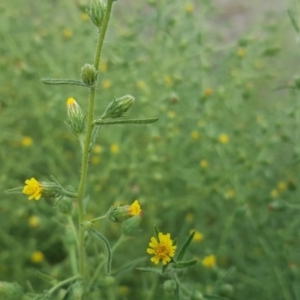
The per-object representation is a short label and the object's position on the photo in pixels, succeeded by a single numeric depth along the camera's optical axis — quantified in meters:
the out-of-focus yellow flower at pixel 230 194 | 0.34
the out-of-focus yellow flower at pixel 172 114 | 0.36
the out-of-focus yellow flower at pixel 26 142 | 0.39
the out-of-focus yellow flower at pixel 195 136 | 0.37
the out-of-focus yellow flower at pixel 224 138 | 0.37
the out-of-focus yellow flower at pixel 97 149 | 0.37
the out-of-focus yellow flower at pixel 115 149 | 0.37
